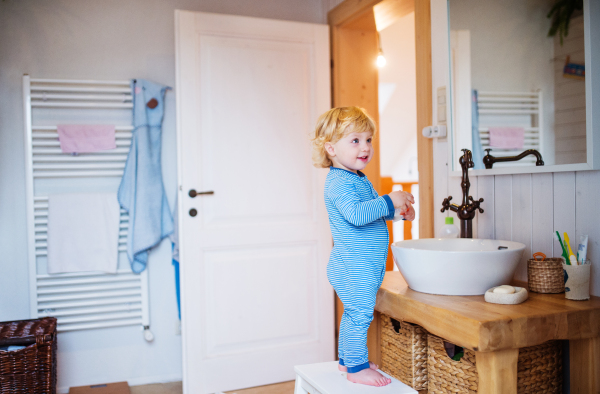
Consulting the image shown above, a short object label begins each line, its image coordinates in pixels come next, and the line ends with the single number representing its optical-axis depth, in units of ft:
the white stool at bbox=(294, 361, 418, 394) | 4.27
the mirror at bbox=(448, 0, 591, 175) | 4.58
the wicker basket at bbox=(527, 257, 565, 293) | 4.46
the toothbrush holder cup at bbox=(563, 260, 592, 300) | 4.16
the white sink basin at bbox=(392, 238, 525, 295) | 4.19
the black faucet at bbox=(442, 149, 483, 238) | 5.30
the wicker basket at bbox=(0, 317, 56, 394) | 6.79
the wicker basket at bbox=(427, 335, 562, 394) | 4.38
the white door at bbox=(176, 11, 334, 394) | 8.01
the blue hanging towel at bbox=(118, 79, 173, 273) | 8.36
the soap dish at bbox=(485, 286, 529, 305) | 4.08
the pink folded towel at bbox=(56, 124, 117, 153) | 8.13
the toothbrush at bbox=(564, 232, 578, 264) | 4.26
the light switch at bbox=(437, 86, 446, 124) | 6.26
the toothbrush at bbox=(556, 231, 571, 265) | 4.28
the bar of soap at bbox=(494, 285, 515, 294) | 4.14
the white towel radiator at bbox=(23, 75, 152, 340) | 8.06
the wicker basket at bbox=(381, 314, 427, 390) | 5.07
